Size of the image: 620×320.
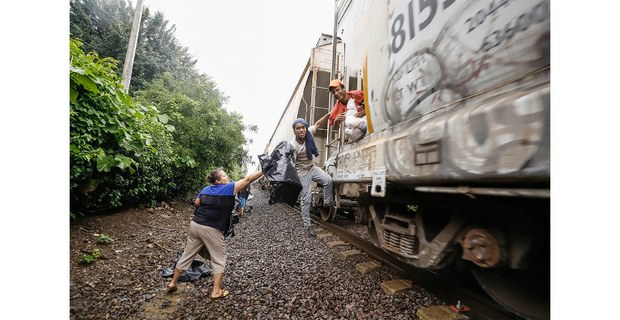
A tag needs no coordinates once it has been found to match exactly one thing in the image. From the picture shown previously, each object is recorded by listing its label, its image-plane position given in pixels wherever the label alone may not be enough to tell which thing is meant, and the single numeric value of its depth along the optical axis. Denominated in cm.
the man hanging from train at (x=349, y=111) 274
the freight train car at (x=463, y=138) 105
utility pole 716
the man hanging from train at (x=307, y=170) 409
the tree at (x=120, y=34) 1485
